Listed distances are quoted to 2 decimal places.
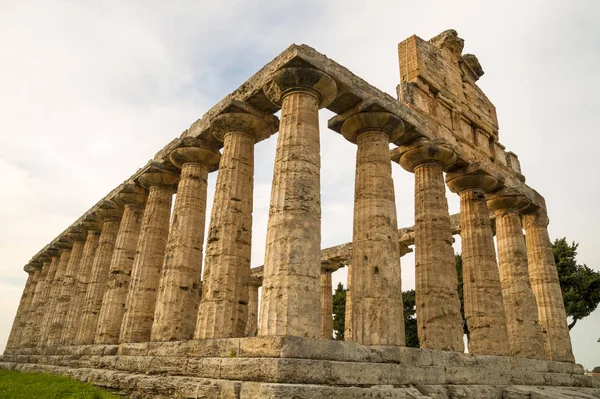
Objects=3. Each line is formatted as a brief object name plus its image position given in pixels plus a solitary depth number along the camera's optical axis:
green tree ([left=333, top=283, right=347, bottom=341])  42.38
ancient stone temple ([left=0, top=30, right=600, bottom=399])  9.32
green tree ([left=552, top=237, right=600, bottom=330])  32.47
